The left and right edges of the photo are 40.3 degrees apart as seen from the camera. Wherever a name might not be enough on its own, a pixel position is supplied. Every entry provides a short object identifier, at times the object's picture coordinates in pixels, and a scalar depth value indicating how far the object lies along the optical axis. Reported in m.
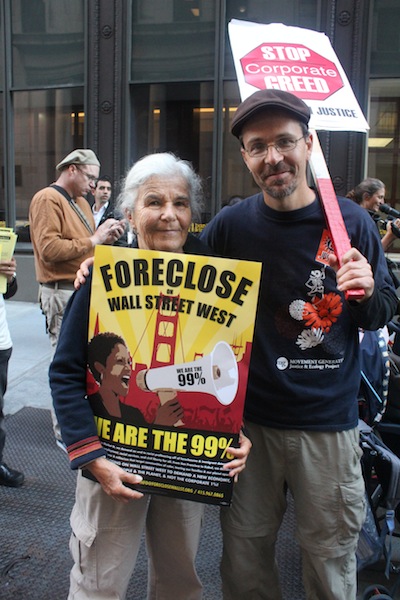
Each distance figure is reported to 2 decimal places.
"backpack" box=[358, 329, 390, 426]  2.56
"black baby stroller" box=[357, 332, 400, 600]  2.41
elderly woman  1.70
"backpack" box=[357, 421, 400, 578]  2.39
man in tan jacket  3.77
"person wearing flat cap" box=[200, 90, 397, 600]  1.88
